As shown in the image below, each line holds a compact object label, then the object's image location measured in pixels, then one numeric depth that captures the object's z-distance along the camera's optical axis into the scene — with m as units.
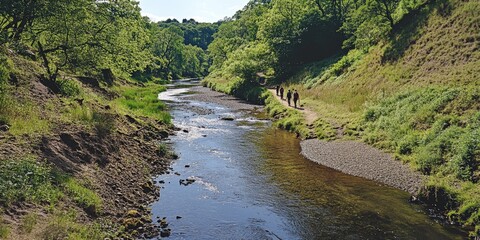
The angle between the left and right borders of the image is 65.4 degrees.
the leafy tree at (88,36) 24.27
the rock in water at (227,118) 42.16
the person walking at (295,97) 45.04
